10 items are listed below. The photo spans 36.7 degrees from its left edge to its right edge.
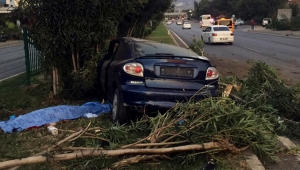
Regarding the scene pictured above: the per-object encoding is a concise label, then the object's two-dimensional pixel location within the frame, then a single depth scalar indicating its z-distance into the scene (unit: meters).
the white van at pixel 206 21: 79.45
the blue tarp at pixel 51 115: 6.96
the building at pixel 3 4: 49.72
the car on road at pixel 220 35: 33.19
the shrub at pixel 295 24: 59.31
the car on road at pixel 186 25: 81.95
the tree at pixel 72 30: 8.64
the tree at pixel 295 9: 90.44
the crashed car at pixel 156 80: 6.72
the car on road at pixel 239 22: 99.98
